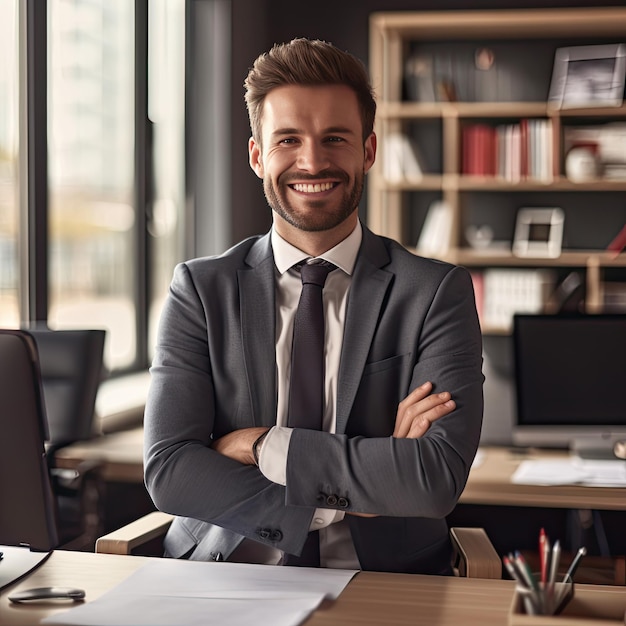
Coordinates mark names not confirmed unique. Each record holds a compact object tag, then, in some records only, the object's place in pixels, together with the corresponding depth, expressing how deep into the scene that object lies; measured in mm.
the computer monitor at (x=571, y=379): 3086
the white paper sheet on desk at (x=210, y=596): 1326
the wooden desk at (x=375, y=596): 1356
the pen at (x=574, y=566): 1260
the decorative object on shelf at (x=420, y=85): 4828
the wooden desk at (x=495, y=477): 2680
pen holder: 1140
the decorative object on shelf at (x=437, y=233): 4781
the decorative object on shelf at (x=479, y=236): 4957
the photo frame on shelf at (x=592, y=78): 4633
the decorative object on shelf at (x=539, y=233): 4809
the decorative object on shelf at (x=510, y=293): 4746
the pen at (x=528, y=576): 1173
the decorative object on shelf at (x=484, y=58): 5008
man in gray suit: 1697
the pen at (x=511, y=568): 1182
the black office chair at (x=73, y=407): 2863
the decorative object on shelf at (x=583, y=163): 4605
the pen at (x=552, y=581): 1185
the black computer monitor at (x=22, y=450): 1421
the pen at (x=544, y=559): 1201
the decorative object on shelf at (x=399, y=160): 4801
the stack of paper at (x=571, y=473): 2795
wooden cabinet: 4660
